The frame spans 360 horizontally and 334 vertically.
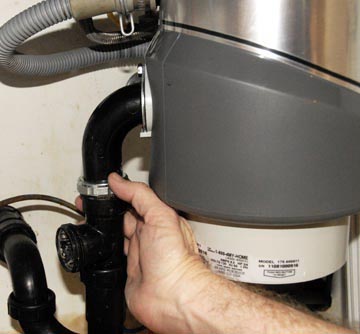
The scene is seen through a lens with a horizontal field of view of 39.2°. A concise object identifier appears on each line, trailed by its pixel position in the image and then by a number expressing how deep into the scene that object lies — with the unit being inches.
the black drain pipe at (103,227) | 26.8
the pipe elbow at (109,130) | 26.4
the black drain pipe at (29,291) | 28.7
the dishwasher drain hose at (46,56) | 27.0
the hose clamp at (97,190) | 28.0
